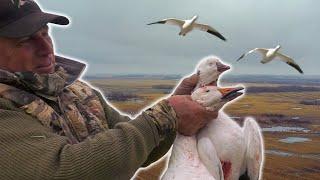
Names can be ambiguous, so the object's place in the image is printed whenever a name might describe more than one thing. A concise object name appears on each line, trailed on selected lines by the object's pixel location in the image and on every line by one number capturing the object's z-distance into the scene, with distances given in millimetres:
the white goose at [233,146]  1754
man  1341
